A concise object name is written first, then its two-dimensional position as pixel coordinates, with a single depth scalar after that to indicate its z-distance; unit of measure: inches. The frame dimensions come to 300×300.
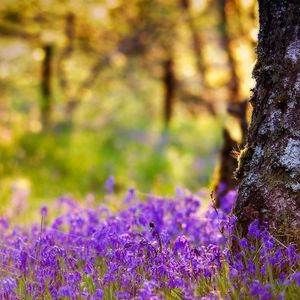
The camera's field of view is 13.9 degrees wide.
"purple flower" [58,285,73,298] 206.3
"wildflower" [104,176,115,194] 387.8
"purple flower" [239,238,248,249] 233.8
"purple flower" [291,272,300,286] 191.8
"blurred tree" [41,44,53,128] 993.4
